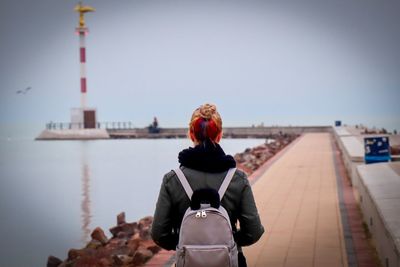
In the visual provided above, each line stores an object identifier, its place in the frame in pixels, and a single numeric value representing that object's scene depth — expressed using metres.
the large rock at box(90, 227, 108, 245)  13.06
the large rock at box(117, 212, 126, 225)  15.46
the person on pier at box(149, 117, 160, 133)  83.50
